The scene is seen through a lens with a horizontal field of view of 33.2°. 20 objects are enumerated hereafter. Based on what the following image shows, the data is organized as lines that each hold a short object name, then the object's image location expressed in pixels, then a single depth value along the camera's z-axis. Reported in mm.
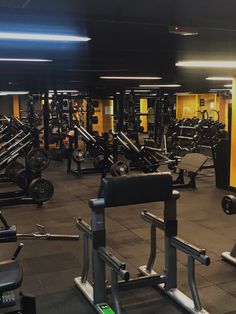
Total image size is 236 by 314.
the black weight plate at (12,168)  6784
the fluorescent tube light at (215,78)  7477
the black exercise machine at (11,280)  1964
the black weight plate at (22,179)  5937
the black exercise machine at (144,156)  6977
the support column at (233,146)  6059
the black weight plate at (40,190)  5332
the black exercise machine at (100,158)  6883
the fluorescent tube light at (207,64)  4972
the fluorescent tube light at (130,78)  7106
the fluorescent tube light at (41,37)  2873
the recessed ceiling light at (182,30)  2645
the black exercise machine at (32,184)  5367
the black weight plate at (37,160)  5966
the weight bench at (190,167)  6316
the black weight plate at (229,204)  3086
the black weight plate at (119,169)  6781
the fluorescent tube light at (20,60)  4688
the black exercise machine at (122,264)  2500
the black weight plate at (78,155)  7945
